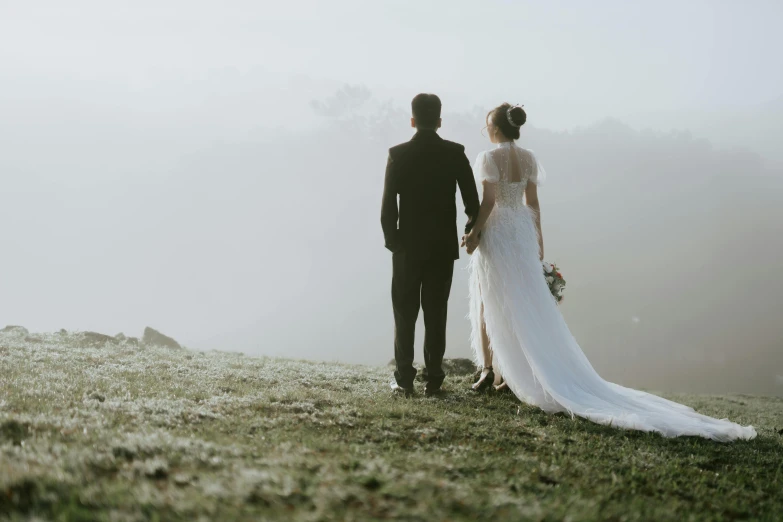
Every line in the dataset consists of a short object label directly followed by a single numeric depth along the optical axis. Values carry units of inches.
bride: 303.3
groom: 315.3
